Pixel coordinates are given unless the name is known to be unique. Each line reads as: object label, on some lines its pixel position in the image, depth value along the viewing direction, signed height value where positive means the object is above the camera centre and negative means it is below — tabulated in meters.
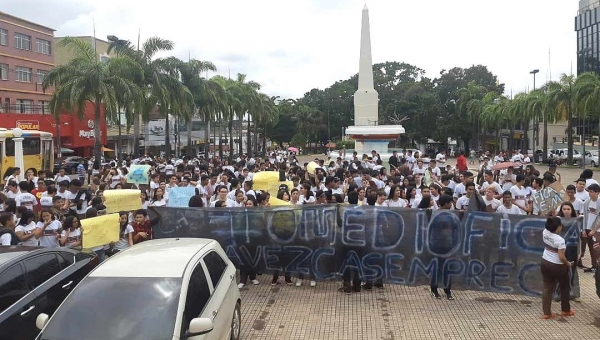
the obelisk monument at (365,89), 37.06 +4.30
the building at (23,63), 44.53 +7.90
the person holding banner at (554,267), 6.84 -1.60
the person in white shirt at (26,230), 7.95 -1.19
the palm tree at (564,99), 39.97 +3.61
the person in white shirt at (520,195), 11.03 -1.03
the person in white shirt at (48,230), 8.04 -1.21
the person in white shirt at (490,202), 9.69 -1.02
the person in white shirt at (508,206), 8.79 -1.00
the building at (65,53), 56.39 +10.48
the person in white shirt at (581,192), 9.73 -0.86
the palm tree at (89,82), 25.70 +3.42
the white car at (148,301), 4.59 -1.41
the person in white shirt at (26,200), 10.73 -0.99
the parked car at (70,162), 22.11 -0.68
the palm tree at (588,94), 35.72 +3.58
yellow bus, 20.39 +0.04
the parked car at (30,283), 5.28 -1.49
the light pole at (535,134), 57.16 +1.36
